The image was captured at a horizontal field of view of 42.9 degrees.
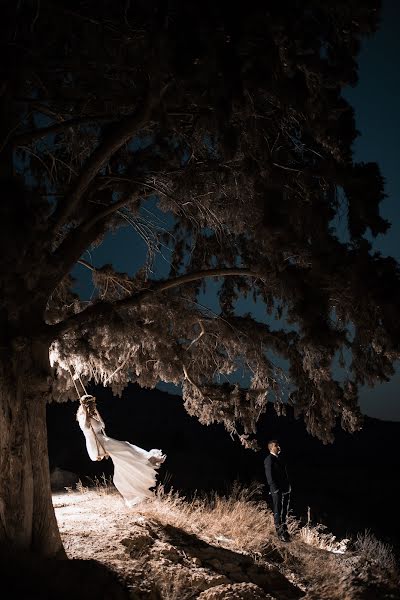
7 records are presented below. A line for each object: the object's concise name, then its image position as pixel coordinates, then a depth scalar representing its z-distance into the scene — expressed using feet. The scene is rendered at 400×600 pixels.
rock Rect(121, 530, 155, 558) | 23.41
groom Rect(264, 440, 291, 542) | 30.60
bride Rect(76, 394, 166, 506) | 28.04
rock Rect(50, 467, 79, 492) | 45.62
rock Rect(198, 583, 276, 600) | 20.68
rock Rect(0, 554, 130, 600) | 16.07
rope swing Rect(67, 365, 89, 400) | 27.12
